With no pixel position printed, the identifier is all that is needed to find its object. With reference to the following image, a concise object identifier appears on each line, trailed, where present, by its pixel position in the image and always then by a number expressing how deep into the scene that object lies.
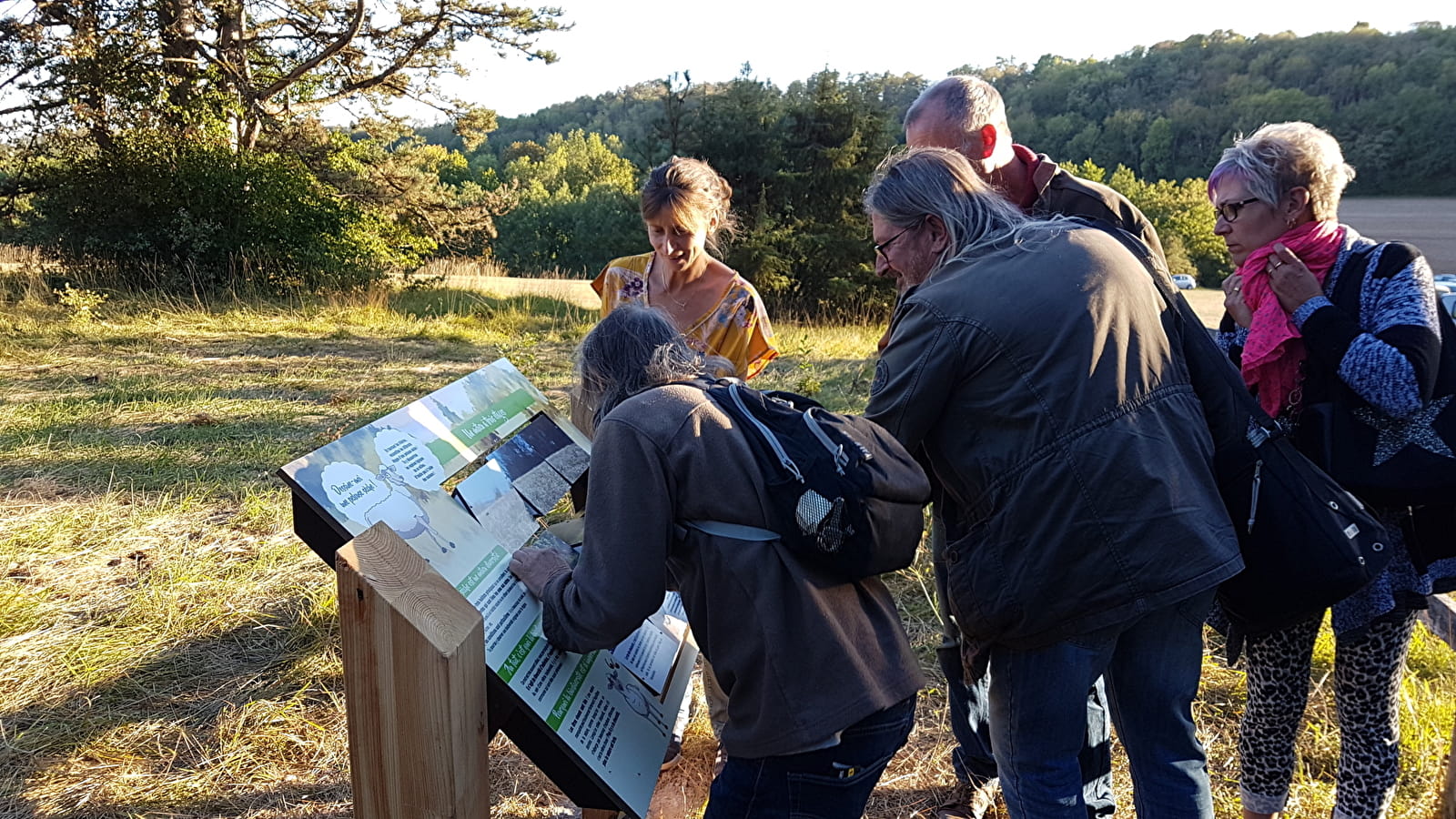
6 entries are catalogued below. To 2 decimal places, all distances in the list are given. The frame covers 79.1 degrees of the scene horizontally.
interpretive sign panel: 1.61
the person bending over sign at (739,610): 1.53
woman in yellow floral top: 2.79
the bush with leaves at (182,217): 13.71
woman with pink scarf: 1.90
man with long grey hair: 1.55
